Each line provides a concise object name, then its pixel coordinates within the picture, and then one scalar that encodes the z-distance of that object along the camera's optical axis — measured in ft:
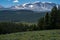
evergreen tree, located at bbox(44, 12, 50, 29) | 203.64
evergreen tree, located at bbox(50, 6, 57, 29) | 198.70
